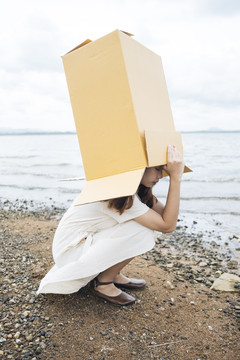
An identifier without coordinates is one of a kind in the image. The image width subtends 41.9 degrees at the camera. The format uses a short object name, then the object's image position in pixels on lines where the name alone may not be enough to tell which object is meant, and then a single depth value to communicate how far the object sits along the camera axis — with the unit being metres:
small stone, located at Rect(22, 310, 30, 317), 2.32
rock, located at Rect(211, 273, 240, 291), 3.02
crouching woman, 2.24
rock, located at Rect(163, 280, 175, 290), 2.90
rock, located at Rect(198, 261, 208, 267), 3.74
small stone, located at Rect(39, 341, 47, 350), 2.00
